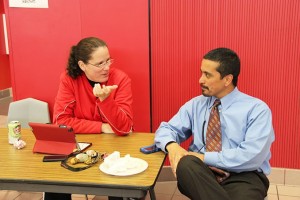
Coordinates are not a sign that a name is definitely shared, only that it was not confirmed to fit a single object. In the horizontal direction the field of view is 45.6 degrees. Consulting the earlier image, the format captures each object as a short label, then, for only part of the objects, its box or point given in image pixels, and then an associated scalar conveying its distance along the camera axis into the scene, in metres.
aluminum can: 2.02
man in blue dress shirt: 1.70
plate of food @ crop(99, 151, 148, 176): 1.61
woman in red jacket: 2.26
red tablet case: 1.84
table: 1.53
